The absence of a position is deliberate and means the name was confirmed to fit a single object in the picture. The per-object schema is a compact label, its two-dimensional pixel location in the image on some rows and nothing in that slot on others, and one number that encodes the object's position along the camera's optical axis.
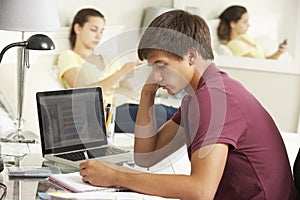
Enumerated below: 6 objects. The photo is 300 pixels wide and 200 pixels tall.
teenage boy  1.61
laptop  2.04
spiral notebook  1.65
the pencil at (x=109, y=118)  2.24
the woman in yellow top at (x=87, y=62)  3.32
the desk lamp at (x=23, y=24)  2.22
